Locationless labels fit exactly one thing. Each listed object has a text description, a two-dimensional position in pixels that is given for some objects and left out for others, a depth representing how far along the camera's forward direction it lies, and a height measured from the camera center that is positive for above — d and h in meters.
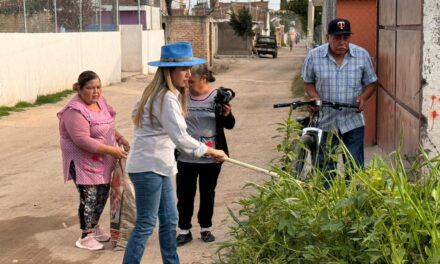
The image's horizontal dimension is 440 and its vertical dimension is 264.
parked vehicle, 53.00 -1.47
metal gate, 5.80 -0.48
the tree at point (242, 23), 55.69 +0.18
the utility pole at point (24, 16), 19.28 +0.34
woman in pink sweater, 6.01 -1.02
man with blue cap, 6.14 -0.49
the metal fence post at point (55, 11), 22.11 +0.53
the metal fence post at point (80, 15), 24.54 +0.44
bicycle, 5.32 -0.88
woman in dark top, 6.11 -1.14
